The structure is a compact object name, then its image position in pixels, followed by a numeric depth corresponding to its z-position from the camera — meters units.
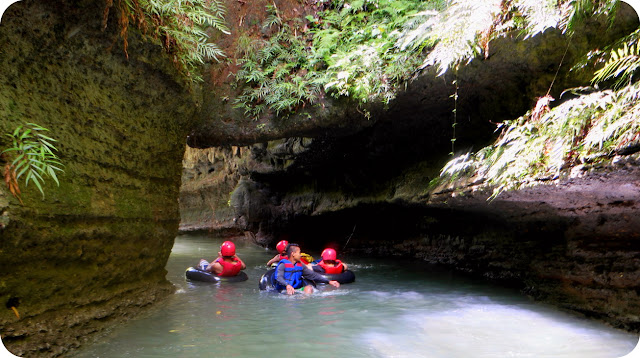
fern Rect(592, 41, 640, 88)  4.60
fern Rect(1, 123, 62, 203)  3.70
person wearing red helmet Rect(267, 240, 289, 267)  10.11
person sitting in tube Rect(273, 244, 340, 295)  7.84
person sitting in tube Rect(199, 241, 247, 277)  9.16
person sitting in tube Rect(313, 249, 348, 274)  9.23
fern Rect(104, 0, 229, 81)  5.20
